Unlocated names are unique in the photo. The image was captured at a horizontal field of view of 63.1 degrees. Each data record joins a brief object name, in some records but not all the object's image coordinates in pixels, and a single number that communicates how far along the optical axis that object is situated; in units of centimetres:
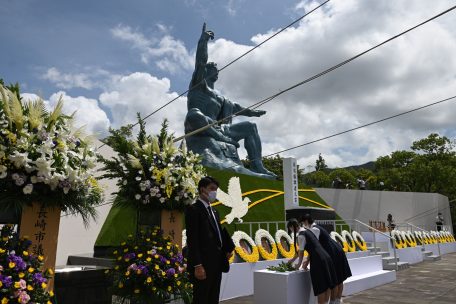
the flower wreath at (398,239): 1400
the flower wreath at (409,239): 1501
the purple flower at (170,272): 434
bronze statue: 1566
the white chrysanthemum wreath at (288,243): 896
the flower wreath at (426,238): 1783
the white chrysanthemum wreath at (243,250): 766
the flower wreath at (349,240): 1052
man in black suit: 362
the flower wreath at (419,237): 1679
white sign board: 1159
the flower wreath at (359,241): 1113
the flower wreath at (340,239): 1015
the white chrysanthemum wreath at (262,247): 829
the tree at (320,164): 5378
